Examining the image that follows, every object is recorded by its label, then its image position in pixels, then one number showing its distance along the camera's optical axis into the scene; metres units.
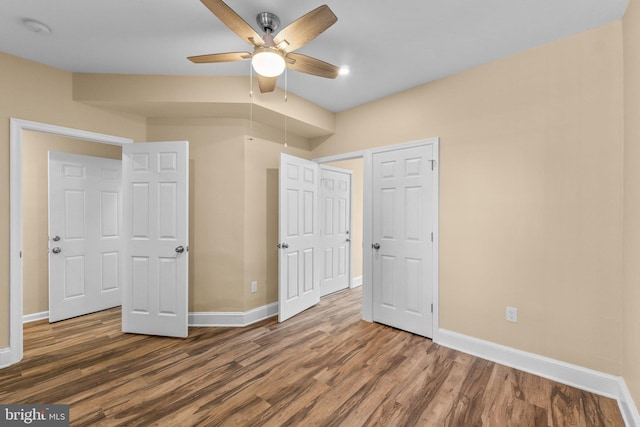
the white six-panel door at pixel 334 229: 4.32
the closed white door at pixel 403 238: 2.93
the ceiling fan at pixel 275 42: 1.50
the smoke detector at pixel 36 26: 1.99
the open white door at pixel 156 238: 2.95
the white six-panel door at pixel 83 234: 3.37
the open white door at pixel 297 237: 3.33
